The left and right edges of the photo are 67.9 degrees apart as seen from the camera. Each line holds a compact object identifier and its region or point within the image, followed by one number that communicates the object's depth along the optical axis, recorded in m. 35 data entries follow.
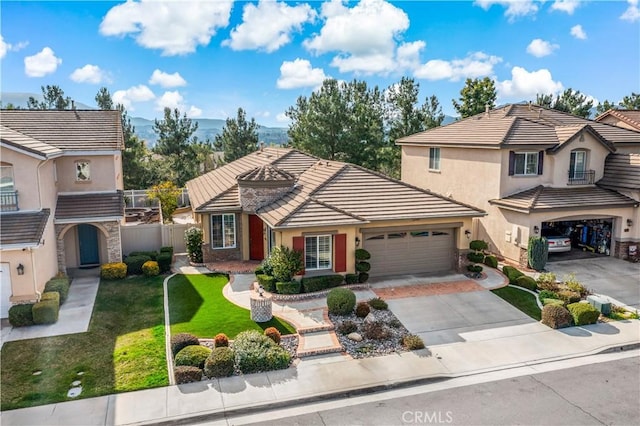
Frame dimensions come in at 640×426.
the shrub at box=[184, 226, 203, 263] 22.98
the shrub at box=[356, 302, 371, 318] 16.27
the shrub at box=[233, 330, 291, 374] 13.02
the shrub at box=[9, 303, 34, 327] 15.51
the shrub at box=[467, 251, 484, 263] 20.62
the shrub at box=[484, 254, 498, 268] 22.23
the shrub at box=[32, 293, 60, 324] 15.59
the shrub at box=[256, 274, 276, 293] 18.52
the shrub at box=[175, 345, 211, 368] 12.94
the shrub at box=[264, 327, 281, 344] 14.40
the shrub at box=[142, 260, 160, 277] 21.14
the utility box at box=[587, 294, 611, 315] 16.95
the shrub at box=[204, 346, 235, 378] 12.70
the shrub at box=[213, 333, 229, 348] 14.07
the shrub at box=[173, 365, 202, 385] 12.41
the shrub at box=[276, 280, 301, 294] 18.06
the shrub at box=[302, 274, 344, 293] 18.33
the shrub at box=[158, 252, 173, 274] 21.77
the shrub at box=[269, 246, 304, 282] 18.30
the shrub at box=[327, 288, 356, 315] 16.31
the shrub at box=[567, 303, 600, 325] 16.25
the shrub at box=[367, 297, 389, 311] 16.95
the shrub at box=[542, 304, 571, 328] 16.02
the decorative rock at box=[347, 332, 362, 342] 14.86
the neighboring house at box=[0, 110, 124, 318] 16.39
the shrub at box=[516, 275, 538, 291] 19.34
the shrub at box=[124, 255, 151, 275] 21.38
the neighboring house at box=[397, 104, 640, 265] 23.23
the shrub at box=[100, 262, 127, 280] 20.52
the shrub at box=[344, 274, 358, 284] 19.17
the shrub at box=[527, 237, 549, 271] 21.92
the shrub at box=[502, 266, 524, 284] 19.88
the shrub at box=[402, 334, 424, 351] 14.43
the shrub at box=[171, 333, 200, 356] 13.63
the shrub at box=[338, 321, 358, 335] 15.31
